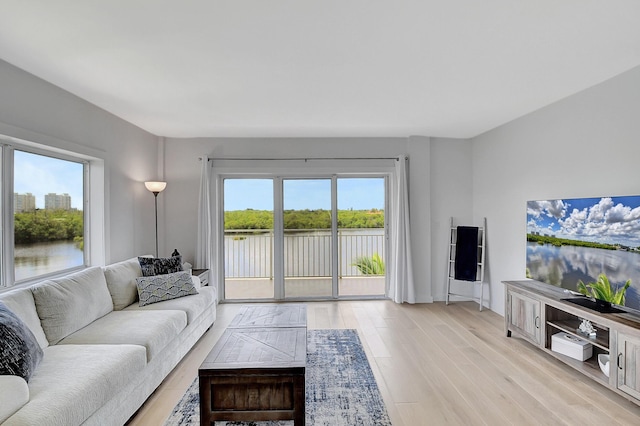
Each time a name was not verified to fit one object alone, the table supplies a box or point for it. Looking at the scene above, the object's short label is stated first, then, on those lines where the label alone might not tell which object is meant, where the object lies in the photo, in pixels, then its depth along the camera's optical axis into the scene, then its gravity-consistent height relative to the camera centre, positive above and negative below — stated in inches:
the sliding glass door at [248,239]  207.5 -13.7
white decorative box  115.8 -44.9
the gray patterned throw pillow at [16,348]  69.9 -27.7
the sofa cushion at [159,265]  146.2 -21.0
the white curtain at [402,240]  199.3 -14.0
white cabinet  94.3 -39.1
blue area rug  91.0 -52.8
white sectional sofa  66.9 -34.3
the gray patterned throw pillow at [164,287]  133.8 -28.2
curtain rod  200.5 +33.6
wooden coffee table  80.0 -40.5
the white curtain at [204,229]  195.2 -7.0
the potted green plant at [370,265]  218.2 -30.8
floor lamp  177.0 +15.7
